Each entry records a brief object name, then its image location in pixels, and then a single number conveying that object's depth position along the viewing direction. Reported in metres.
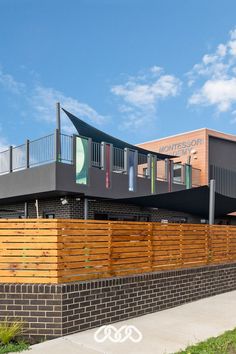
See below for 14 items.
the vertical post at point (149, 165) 18.87
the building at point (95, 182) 14.83
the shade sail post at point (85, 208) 15.74
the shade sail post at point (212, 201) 11.49
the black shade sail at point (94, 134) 15.93
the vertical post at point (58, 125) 14.67
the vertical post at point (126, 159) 17.61
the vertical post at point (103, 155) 16.44
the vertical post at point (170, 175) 19.93
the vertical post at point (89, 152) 15.55
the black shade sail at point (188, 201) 13.89
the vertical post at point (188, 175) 21.72
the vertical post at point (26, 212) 17.95
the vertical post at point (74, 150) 15.05
